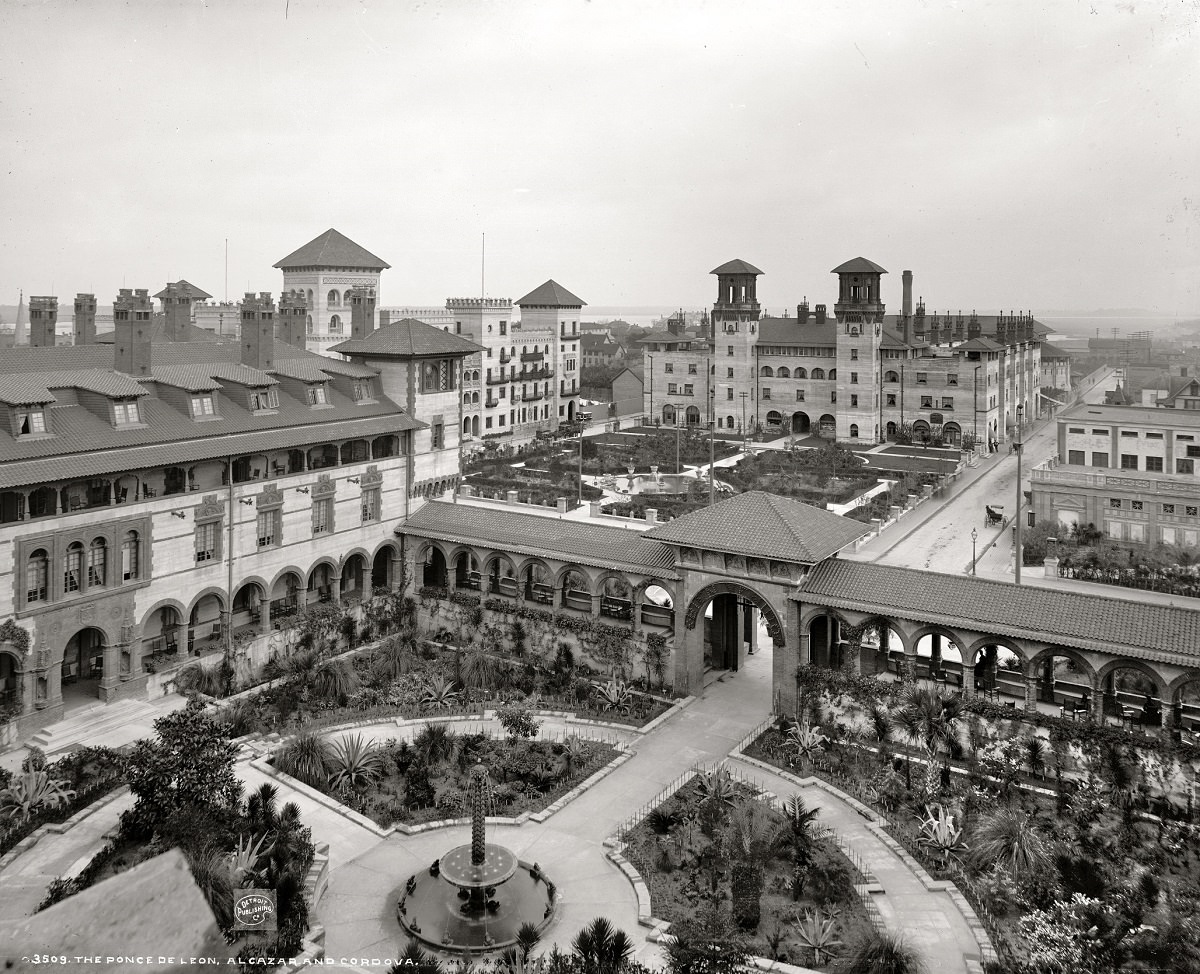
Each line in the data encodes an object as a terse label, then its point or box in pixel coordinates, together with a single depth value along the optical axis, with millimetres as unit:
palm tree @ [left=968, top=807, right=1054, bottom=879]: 21266
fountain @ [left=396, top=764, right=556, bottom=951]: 19297
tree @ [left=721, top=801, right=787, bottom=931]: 19953
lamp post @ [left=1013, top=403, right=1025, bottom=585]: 34250
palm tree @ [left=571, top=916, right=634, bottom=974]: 17250
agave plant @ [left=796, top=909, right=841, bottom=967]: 18703
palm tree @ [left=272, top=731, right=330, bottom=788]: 26125
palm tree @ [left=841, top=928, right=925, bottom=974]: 17812
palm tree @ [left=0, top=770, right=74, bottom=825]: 23984
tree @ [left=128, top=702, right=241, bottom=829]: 22531
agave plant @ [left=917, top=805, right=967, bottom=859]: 22188
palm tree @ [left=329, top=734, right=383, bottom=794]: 25703
